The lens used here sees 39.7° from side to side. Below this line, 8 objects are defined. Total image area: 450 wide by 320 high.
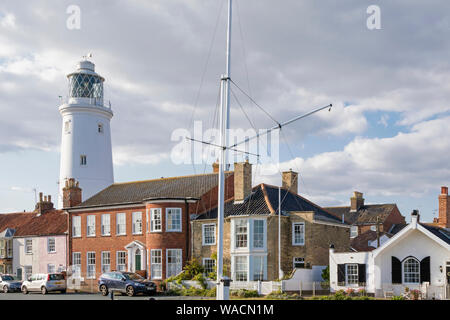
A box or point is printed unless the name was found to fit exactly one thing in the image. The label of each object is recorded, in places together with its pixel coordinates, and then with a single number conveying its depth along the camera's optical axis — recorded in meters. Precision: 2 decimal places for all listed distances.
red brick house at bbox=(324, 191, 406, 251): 74.00
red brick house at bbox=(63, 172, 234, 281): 47.47
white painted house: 36.88
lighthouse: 63.47
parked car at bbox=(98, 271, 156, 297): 39.78
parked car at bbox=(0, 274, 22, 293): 48.16
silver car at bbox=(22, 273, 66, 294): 44.28
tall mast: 29.67
